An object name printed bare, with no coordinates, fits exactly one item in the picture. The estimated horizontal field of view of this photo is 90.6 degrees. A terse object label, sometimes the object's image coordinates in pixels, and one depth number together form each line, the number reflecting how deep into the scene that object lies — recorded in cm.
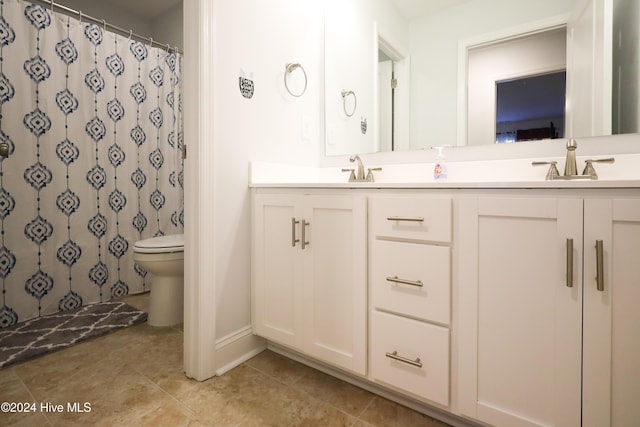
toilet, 185
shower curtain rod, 204
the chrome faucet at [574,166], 111
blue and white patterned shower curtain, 188
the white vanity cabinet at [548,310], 77
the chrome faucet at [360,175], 162
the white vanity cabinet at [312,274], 120
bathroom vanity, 78
